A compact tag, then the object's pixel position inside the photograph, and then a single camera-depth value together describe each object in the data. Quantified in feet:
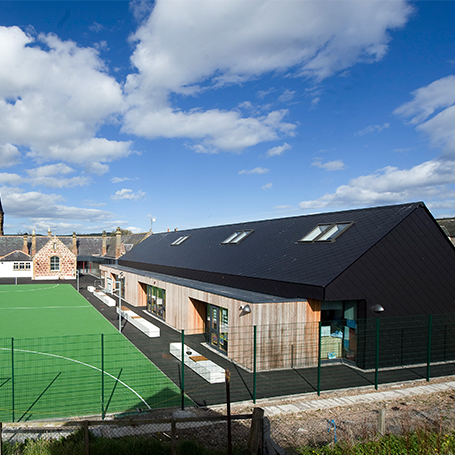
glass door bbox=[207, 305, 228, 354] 53.88
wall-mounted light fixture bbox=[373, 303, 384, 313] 46.86
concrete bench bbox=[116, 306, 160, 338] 64.03
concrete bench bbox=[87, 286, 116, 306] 99.33
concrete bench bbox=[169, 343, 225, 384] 41.52
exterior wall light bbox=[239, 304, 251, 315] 46.03
